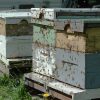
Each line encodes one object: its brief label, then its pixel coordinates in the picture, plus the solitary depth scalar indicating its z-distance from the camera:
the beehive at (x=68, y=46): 4.97
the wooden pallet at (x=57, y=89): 4.95
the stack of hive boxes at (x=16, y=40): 7.08
